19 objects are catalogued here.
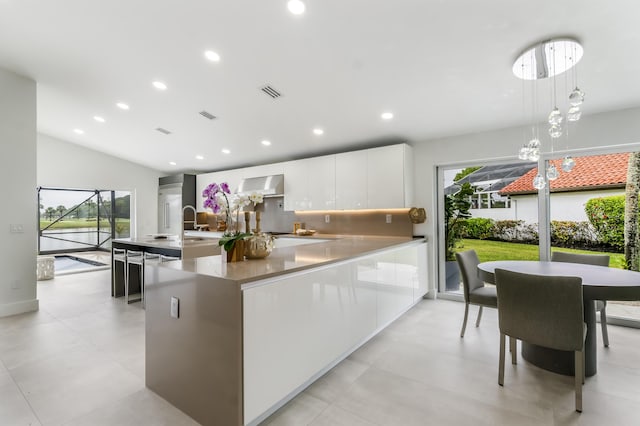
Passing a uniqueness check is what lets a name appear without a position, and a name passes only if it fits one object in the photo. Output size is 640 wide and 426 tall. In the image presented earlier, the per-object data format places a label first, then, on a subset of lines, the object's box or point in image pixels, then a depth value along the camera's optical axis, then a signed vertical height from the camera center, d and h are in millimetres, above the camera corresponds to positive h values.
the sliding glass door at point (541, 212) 3336 +19
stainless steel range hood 5453 +606
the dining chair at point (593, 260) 2736 -470
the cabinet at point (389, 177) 4145 +550
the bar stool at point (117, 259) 4352 -606
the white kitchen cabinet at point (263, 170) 5527 +903
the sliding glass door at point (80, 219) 7598 -3
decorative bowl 2203 -221
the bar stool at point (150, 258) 3867 -532
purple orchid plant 2027 +81
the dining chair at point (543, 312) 1875 -657
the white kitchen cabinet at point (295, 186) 5168 +541
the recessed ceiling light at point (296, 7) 2185 +1565
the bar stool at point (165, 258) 3720 -504
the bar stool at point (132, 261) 4133 -605
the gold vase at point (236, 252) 2100 -251
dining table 1913 -500
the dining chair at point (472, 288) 2811 -754
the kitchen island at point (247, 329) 1577 -699
